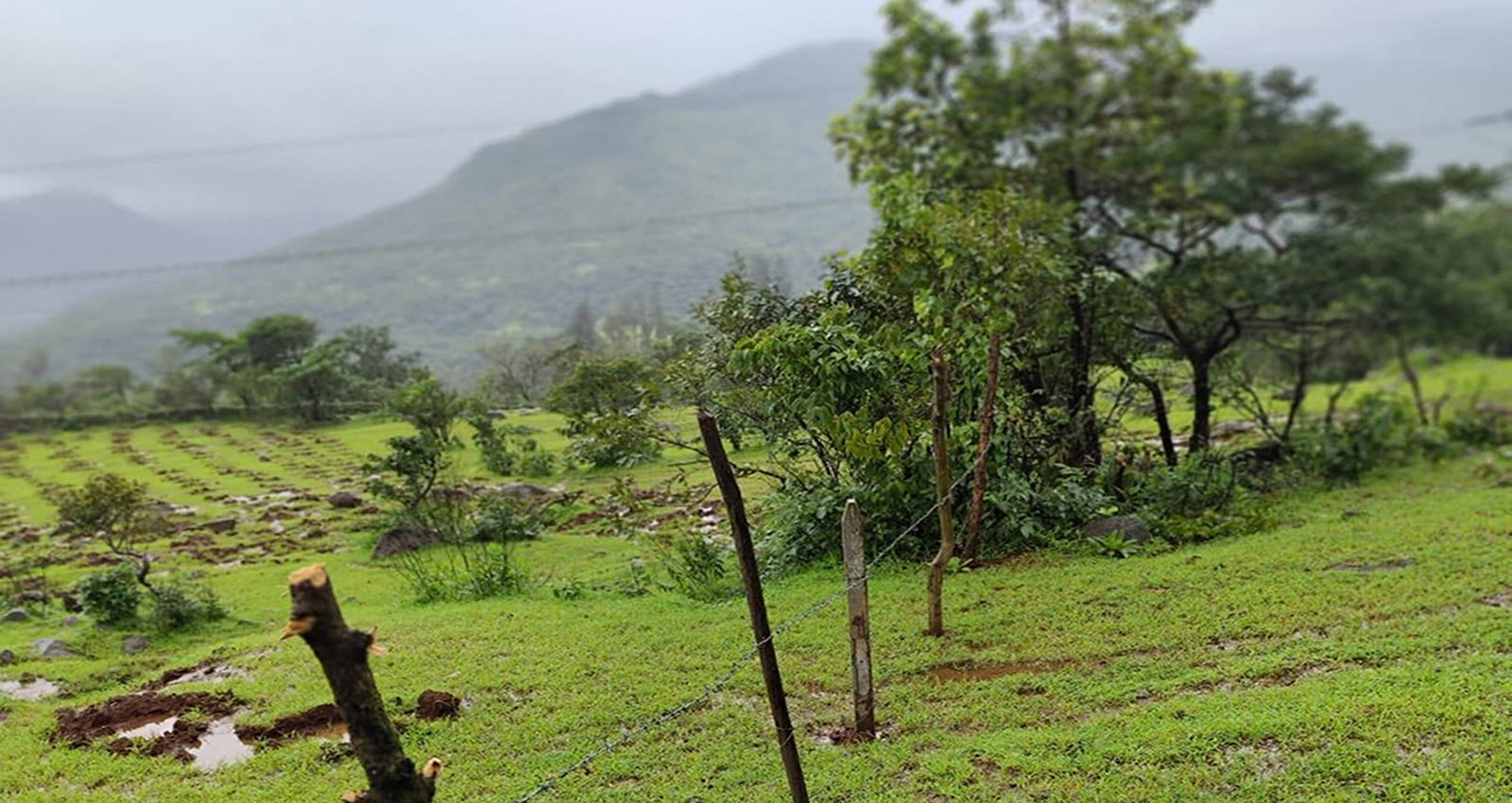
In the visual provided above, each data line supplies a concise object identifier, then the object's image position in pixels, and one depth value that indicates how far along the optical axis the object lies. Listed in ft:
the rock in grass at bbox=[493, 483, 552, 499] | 33.09
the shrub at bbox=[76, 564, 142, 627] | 26.43
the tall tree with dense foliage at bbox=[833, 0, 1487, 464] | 40.42
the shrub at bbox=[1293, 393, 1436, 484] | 36.63
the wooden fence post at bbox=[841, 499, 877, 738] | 14.85
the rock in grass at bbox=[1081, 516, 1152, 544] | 27.20
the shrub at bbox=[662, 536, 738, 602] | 26.14
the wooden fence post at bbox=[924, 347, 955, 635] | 18.45
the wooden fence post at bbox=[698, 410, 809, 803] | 11.99
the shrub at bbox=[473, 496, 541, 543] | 31.89
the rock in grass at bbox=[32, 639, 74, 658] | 24.46
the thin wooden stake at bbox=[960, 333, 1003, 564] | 20.43
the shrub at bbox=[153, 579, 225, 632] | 26.43
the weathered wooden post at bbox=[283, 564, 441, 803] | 7.61
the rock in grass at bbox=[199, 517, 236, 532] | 32.96
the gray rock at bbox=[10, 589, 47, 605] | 28.12
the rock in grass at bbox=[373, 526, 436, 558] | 31.45
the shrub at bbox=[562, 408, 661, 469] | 21.12
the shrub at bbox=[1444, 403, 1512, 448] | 43.68
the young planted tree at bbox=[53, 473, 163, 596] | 27.91
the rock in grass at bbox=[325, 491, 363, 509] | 33.06
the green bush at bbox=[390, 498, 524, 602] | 28.04
